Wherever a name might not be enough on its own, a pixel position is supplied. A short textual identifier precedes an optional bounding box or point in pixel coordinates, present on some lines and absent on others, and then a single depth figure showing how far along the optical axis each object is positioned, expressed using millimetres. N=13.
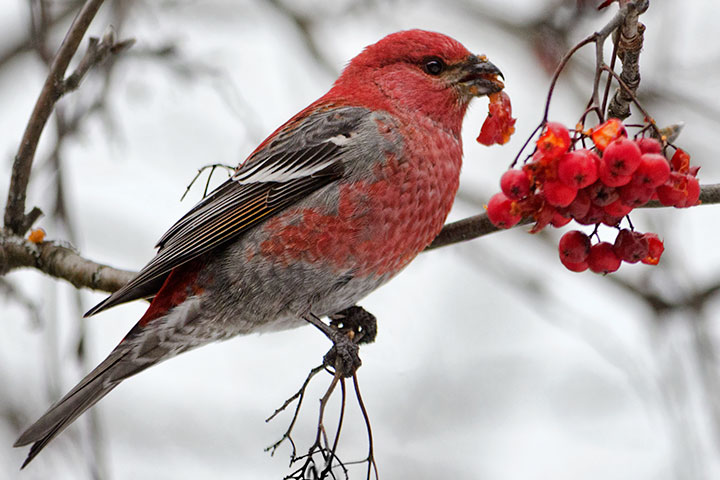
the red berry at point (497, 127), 5641
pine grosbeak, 6105
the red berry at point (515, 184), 4406
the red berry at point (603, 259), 4695
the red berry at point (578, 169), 4176
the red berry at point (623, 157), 4145
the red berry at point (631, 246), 4645
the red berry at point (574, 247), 4797
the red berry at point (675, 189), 4324
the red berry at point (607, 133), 4289
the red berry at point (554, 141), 4285
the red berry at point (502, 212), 4527
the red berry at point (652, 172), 4176
